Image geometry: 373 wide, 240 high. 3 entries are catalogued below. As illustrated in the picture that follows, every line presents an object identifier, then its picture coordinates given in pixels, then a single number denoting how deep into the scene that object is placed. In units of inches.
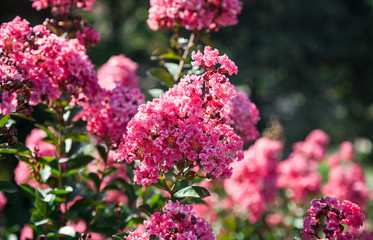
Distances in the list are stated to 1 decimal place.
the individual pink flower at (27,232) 90.4
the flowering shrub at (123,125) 52.3
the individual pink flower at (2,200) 103.3
